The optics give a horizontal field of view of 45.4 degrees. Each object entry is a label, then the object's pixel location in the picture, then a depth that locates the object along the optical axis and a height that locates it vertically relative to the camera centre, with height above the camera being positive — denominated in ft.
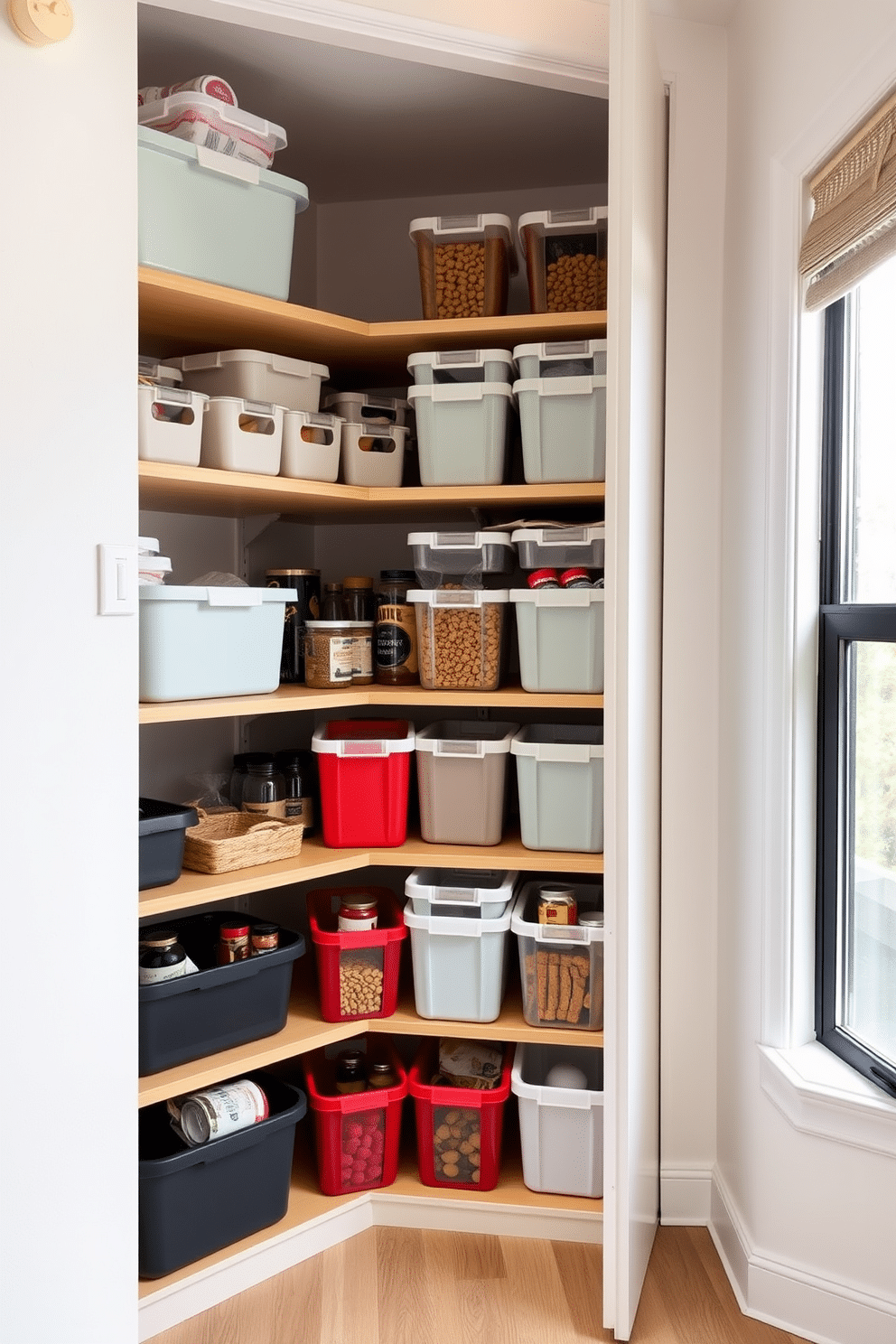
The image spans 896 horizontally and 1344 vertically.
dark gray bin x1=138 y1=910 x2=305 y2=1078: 6.51 -2.27
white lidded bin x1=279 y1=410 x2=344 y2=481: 7.30 +1.42
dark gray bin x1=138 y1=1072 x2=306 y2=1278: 6.48 -3.37
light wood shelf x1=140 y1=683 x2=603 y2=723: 6.68 -0.33
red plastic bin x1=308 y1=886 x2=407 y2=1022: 7.56 -2.22
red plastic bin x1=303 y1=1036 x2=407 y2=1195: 7.47 -3.43
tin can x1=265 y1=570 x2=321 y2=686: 8.04 +0.24
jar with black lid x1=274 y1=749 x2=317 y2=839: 8.14 -1.03
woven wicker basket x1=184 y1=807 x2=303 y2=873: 6.99 -1.29
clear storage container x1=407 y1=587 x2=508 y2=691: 7.50 +0.11
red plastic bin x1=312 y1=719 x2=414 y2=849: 7.59 -0.99
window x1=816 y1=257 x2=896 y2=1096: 5.96 -0.20
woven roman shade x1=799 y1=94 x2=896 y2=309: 5.16 +2.25
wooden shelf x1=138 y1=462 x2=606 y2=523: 6.67 +1.08
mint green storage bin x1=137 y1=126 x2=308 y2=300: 6.39 +2.72
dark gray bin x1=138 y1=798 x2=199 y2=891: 6.46 -1.17
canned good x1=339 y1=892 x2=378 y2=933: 7.65 -1.90
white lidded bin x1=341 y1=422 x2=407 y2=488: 7.80 +1.44
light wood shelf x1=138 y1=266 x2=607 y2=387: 6.66 +2.24
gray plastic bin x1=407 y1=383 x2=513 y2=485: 7.50 +1.53
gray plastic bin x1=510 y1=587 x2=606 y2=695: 7.29 +0.09
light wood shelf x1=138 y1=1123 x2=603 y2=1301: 7.20 -3.83
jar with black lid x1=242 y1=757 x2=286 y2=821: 7.86 -1.03
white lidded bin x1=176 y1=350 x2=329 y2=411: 7.27 +1.91
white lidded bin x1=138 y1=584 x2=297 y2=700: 6.43 +0.06
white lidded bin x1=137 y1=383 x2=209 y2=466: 6.44 +1.38
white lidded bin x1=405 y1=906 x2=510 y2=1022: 7.46 -2.20
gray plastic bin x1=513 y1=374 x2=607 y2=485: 7.27 +1.54
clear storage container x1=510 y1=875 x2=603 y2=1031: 7.34 -2.22
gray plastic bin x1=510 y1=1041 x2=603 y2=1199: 7.30 -3.35
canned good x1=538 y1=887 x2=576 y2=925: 7.40 -1.78
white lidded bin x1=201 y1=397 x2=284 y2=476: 6.86 +1.40
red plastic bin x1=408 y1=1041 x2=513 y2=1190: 7.48 -3.37
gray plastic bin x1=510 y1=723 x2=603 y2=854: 7.34 -0.99
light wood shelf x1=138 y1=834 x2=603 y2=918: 6.82 -1.46
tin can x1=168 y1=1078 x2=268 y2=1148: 6.69 -2.93
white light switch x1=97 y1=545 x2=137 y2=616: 5.60 +0.37
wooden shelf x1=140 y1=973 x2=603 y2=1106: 6.61 -2.63
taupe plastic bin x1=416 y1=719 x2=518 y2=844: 7.59 -0.97
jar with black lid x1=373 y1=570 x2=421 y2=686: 7.89 +0.15
